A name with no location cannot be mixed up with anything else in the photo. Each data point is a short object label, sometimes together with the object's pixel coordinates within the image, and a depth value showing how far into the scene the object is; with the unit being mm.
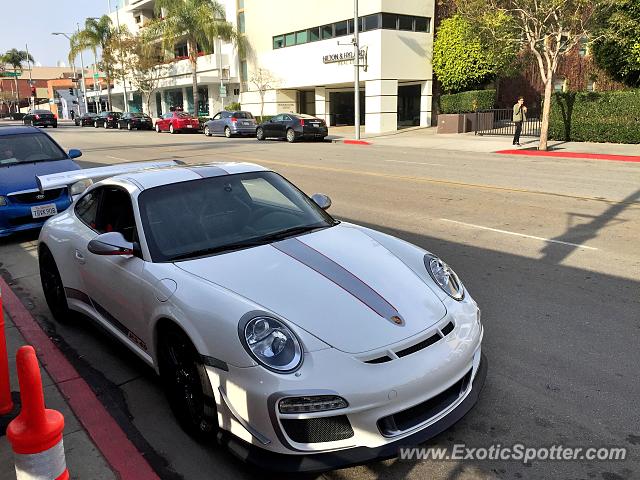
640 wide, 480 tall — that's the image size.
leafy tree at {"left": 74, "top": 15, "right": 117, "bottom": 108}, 61191
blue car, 8164
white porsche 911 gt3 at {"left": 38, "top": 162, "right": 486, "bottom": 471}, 2699
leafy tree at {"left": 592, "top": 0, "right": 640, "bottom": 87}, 19641
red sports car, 37594
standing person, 22094
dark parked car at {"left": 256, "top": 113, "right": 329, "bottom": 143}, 27672
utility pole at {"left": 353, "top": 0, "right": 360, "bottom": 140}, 27377
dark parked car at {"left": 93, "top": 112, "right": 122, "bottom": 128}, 49469
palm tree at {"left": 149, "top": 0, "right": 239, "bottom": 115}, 44094
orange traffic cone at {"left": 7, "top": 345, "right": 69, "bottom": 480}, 2113
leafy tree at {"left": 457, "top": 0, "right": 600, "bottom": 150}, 18812
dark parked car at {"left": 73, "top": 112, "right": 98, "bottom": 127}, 54312
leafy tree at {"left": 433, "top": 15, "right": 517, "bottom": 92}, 31391
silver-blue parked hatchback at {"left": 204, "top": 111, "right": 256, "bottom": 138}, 31875
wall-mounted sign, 32469
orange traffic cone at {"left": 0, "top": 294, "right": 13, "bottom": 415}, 3520
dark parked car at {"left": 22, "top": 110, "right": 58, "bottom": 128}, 52250
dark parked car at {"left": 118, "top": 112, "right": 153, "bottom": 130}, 43750
